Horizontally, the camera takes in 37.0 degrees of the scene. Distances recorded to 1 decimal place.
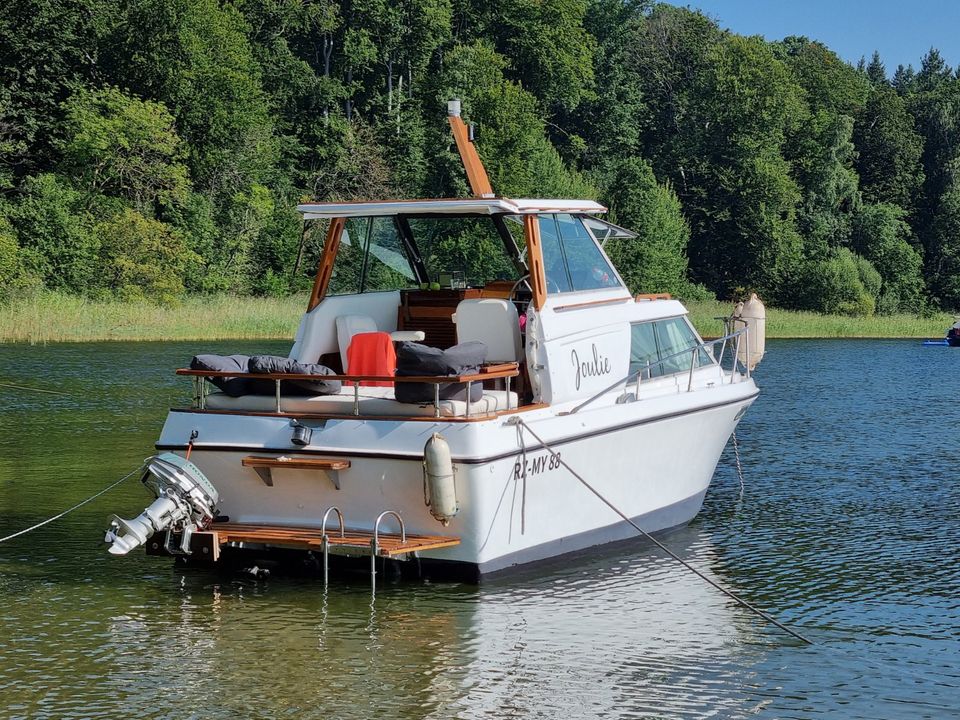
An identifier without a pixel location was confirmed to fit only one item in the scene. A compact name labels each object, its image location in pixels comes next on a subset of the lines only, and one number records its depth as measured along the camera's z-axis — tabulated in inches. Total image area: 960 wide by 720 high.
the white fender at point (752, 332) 534.3
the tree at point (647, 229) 2343.8
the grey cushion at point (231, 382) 399.5
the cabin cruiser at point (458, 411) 379.6
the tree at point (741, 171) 2628.0
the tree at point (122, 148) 1831.9
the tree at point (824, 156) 2706.7
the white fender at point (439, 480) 364.2
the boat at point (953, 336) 1542.8
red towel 425.4
